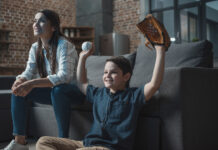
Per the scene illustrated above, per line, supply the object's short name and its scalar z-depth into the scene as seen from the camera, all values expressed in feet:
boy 4.80
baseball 5.96
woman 5.82
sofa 4.98
